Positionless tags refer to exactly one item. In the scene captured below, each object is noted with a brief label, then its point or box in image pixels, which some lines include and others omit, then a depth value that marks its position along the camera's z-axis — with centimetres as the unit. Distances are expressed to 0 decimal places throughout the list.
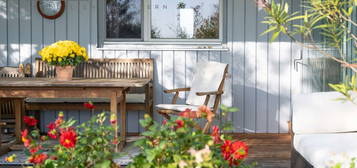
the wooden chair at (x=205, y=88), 556
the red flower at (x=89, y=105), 262
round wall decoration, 653
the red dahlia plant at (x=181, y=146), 200
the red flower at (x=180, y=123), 208
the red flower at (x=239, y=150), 201
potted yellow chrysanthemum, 497
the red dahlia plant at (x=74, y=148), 208
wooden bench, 648
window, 671
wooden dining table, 495
